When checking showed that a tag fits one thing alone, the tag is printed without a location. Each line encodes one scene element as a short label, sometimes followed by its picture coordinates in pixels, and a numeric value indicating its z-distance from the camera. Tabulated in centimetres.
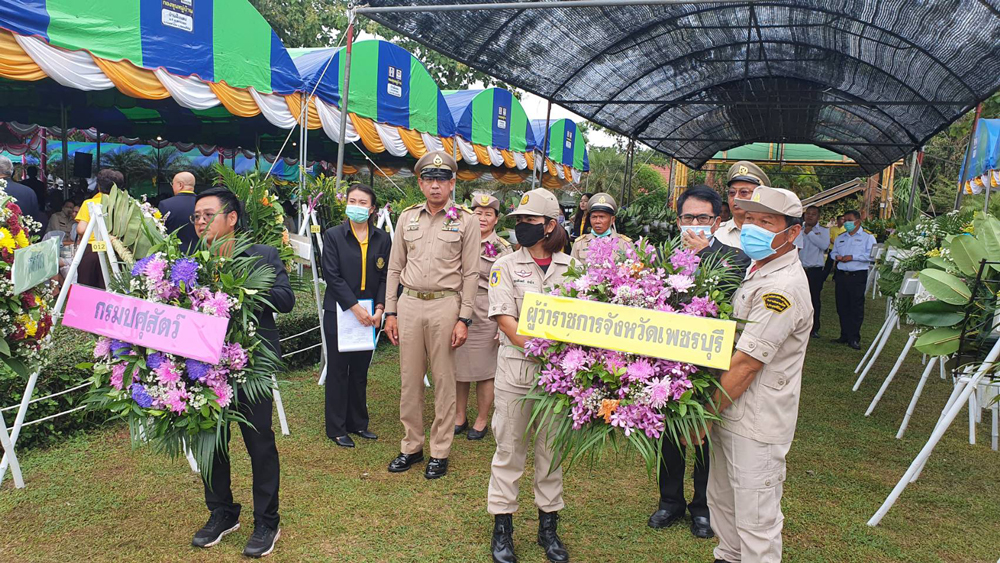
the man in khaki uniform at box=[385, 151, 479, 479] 420
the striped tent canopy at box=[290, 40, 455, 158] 962
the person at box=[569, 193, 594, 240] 706
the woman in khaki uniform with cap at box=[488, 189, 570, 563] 314
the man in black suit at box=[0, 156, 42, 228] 620
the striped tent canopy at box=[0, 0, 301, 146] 586
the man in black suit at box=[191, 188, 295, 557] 311
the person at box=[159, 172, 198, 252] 562
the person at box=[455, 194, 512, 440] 482
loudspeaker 1307
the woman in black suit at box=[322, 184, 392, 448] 459
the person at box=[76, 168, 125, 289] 661
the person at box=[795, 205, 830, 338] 939
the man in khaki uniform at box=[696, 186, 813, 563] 248
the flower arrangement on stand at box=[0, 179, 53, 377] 293
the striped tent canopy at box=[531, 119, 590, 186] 1869
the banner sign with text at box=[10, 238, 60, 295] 292
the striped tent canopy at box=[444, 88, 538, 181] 1417
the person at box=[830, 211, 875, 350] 892
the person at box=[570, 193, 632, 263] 493
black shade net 641
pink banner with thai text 282
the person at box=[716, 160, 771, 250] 361
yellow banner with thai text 251
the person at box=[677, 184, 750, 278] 329
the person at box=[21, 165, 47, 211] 963
